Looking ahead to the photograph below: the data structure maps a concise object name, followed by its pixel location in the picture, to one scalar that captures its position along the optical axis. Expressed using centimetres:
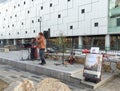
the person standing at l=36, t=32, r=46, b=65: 1145
